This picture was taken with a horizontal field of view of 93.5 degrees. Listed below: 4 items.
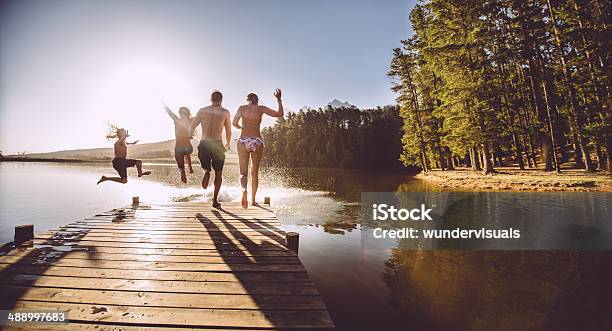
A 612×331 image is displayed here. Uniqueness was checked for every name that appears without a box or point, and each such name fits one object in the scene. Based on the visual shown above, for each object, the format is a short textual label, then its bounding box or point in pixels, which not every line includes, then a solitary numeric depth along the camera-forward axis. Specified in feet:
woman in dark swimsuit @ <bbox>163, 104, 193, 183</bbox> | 29.07
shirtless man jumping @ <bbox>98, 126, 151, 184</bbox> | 29.48
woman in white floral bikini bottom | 25.09
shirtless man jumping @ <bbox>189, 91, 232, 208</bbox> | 24.50
